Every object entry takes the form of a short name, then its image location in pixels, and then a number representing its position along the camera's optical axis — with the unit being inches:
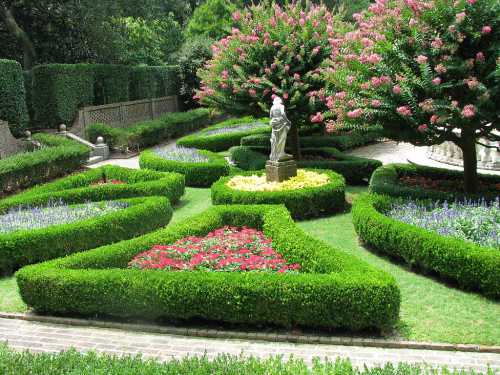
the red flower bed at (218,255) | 313.6
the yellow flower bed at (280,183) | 500.4
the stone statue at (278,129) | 512.7
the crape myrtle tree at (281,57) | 607.2
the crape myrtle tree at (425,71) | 380.2
